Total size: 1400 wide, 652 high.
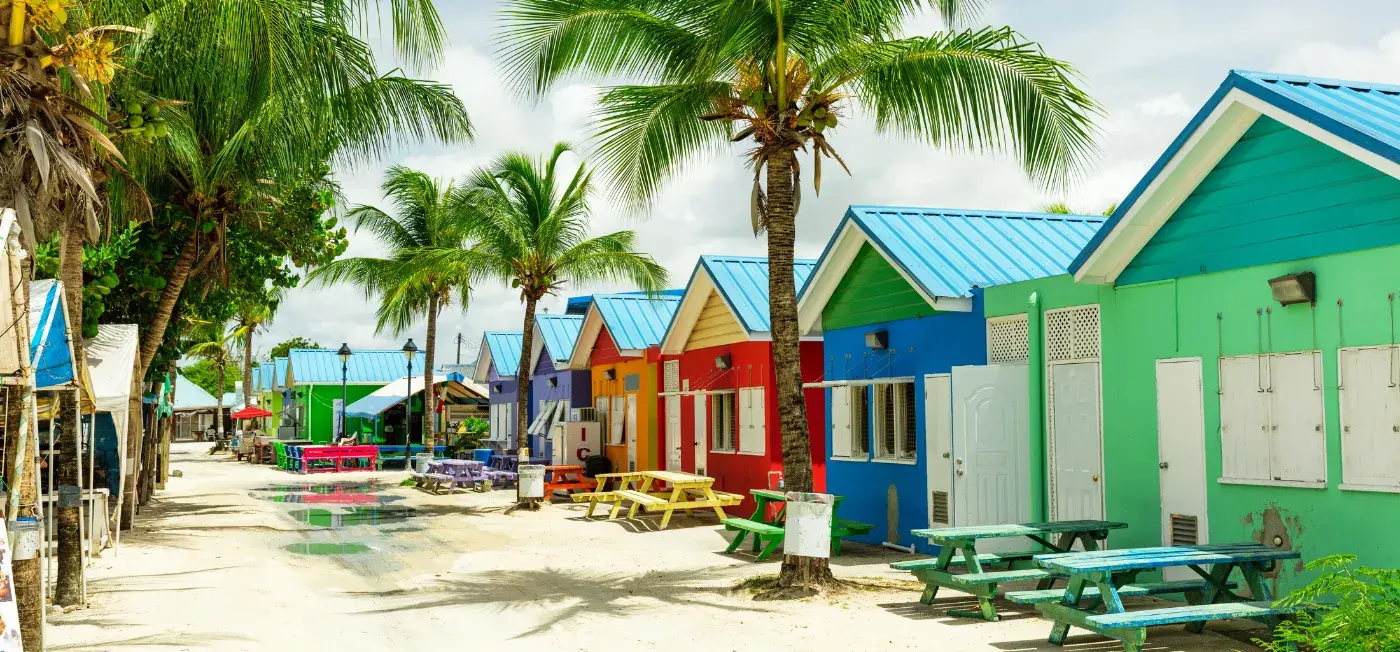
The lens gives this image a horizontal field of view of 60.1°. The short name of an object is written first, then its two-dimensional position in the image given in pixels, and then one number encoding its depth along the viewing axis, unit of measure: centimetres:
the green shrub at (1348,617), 632
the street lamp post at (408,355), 3403
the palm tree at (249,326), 4994
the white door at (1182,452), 1004
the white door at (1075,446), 1137
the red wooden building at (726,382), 1844
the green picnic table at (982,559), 929
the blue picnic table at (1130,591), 762
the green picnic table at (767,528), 1300
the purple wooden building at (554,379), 2785
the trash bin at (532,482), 2056
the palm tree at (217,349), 4941
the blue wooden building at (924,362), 1209
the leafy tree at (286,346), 7488
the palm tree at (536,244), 2189
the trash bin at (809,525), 1038
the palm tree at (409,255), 2880
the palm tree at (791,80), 1055
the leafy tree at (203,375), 9672
